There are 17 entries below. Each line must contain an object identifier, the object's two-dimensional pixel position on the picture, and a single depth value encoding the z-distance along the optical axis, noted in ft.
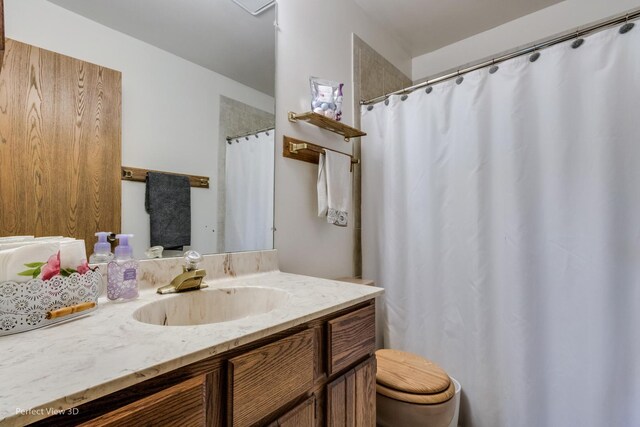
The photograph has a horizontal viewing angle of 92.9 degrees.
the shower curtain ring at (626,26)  3.57
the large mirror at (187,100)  2.81
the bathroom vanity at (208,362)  1.37
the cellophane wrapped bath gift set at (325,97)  4.70
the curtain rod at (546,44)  3.59
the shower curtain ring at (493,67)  4.55
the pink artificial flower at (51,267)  2.06
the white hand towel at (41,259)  1.93
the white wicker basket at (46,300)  1.88
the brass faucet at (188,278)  2.96
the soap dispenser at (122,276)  2.67
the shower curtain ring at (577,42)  3.88
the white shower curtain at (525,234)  3.67
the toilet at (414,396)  3.68
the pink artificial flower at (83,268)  2.29
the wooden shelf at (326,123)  4.51
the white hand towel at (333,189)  4.69
